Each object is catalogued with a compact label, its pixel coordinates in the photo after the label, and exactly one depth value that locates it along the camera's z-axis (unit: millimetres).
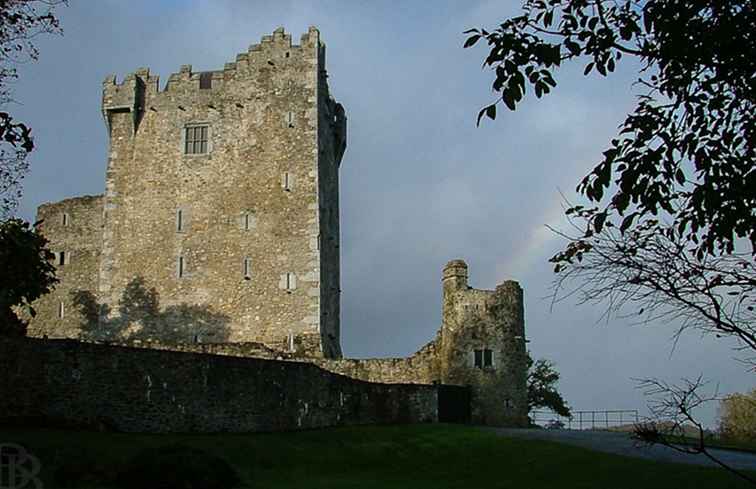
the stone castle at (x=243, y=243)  40250
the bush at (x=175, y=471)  19156
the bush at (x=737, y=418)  41906
